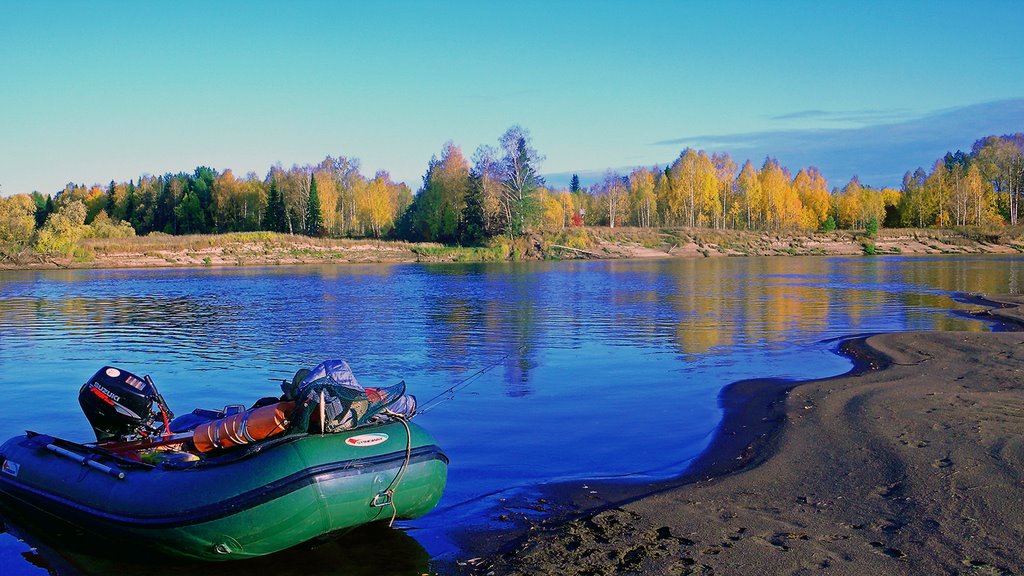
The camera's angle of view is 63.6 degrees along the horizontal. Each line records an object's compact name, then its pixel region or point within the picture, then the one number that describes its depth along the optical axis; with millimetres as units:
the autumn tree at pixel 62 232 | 69875
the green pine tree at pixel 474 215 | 83500
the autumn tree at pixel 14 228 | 68750
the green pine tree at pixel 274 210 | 106625
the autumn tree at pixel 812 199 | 107938
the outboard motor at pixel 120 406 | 8805
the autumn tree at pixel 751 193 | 104875
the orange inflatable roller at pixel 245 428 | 7457
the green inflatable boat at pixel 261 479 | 6801
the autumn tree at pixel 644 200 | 112688
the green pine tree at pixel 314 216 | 101562
